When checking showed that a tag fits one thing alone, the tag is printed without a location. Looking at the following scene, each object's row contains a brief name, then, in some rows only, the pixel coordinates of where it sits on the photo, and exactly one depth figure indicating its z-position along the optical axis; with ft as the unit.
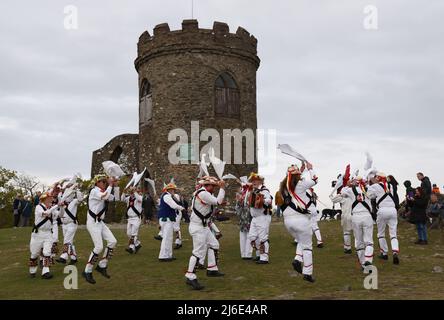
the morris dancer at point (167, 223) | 40.06
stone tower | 88.38
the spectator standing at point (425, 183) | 45.24
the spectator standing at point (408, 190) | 46.72
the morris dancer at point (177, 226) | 41.53
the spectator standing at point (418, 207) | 44.88
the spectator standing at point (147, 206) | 77.93
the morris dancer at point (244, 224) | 40.01
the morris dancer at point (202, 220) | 29.73
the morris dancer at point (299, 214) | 29.35
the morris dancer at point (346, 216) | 36.24
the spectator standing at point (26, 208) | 75.10
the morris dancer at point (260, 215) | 37.58
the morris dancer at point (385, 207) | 35.76
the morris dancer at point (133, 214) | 44.43
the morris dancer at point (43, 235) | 34.88
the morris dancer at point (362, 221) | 32.68
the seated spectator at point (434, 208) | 51.81
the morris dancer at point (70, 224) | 40.27
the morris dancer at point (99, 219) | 31.99
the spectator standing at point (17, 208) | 74.79
